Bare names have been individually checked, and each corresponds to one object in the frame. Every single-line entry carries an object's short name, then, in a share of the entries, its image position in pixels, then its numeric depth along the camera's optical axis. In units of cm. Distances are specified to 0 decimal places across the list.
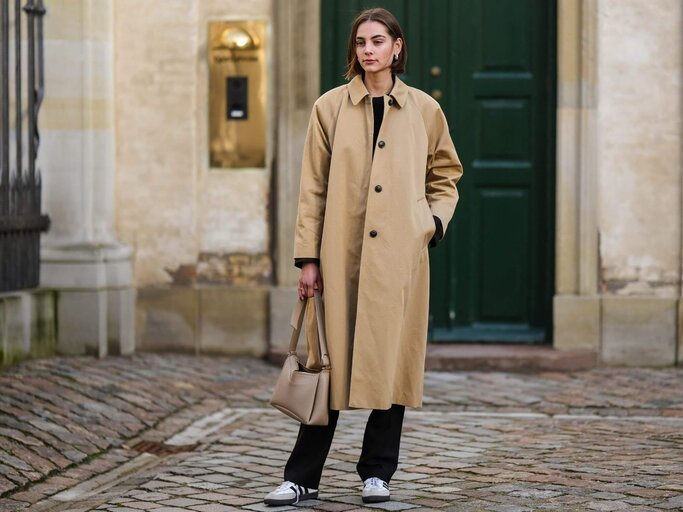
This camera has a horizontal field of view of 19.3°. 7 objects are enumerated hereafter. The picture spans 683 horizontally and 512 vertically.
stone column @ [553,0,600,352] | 1279
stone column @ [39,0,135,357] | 1272
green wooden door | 1316
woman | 733
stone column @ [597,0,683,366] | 1281
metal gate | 1192
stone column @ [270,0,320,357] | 1303
